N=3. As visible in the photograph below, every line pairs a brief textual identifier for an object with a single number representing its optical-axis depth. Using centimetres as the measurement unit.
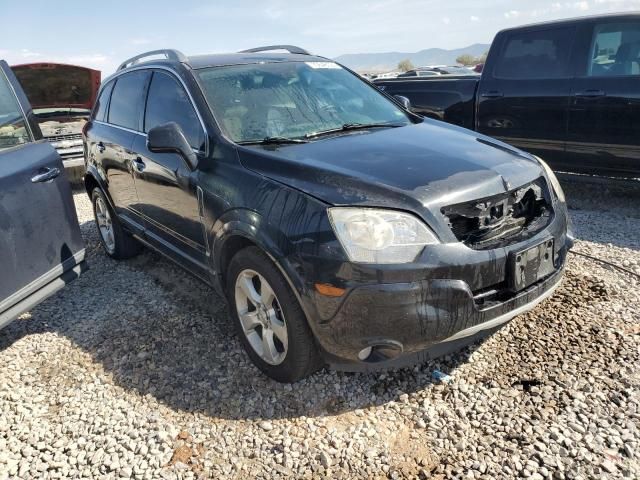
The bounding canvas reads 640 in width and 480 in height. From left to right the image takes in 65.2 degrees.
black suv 221
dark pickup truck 502
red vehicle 686
